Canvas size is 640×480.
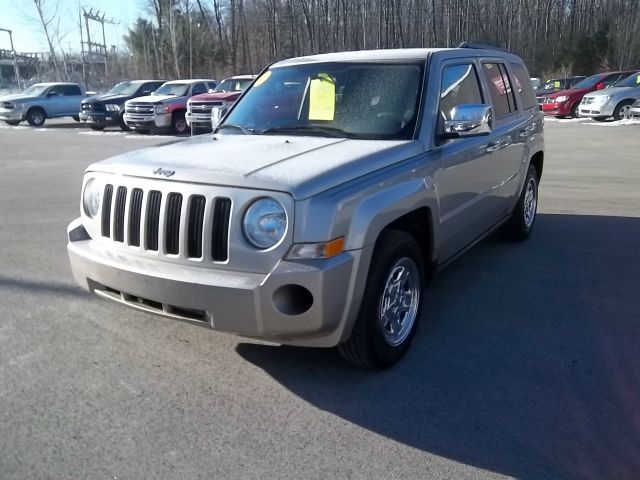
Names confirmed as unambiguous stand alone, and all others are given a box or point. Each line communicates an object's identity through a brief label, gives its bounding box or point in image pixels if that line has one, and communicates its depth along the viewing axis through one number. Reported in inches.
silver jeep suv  120.3
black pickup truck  892.0
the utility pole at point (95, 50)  2148.1
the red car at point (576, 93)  920.3
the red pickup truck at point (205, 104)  716.0
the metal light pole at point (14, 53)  1847.9
